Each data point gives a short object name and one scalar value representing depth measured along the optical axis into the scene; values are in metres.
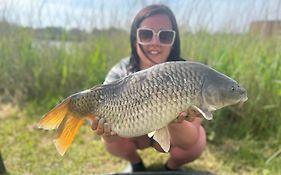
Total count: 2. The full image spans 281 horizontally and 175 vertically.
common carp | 1.00
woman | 1.45
